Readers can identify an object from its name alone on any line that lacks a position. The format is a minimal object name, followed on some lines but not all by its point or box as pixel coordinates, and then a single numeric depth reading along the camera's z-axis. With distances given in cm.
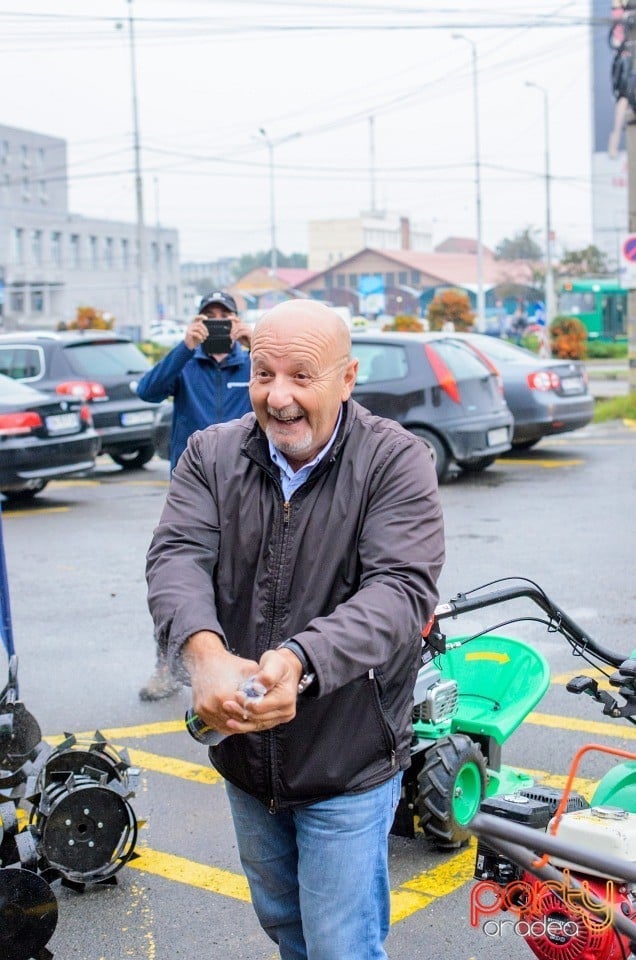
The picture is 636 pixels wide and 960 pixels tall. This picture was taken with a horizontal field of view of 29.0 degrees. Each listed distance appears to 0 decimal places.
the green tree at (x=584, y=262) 6725
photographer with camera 616
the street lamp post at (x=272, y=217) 7162
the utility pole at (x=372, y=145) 8534
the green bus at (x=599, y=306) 5047
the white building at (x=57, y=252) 7950
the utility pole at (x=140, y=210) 3994
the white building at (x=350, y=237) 12331
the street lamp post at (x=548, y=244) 4703
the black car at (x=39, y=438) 1262
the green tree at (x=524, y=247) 8550
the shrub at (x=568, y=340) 2962
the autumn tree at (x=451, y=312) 3922
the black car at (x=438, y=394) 1283
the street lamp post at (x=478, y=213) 5022
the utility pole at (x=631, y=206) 1870
